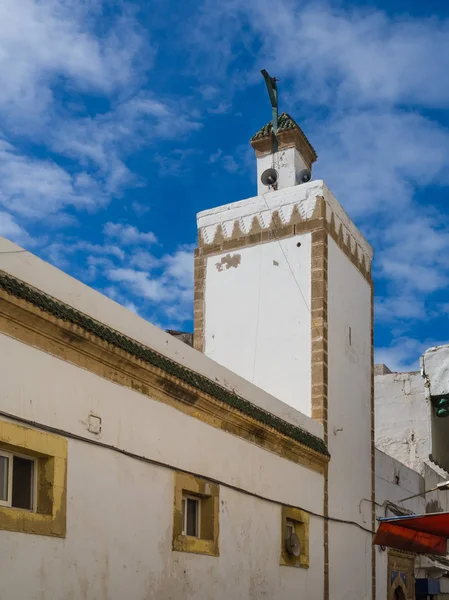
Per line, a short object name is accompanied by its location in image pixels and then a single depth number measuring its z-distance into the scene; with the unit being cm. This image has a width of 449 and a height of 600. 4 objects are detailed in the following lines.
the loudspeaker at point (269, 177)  1498
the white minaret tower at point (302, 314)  1312
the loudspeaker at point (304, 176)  1501
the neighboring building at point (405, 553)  1495
